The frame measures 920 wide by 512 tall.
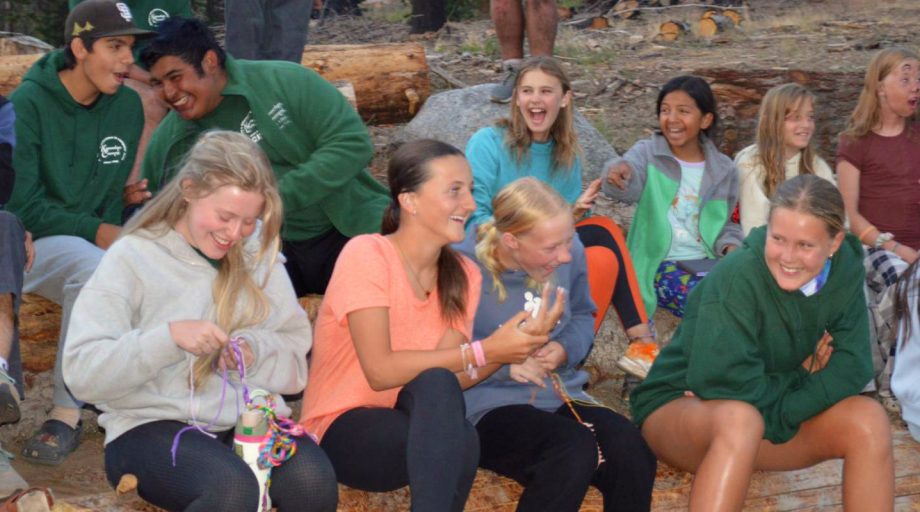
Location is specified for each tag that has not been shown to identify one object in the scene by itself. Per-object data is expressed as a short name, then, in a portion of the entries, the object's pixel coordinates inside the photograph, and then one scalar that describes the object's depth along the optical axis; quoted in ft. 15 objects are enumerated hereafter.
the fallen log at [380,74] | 23.30
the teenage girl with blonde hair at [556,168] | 15.42
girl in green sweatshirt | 11.78
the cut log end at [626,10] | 41.11
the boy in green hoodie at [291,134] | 15.07
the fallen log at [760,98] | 23.76
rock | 21.99
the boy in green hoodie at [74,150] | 14.14
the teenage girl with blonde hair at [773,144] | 17.44
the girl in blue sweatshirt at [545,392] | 11.71
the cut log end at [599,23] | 39.68
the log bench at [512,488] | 12.31
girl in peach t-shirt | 11.09
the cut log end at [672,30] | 37.35
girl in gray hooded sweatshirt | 10.58
